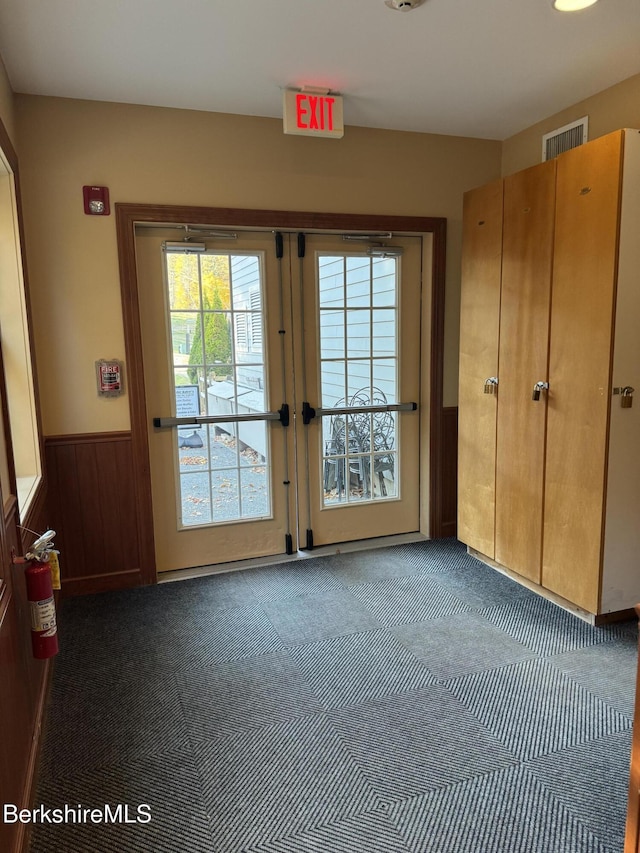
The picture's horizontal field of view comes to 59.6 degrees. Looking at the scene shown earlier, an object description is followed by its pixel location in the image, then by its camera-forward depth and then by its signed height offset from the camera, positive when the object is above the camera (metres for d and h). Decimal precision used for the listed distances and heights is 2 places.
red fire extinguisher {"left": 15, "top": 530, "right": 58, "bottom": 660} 2.00 -0.92
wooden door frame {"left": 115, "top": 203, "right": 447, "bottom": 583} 3.09 +0.53
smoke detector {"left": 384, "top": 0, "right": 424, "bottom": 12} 2.14 +1.27
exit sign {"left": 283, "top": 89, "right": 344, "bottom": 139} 2.87 +1.16
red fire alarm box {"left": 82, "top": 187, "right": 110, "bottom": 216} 3.00 +0.77
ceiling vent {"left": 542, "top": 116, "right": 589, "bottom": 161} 3.11 +1.12
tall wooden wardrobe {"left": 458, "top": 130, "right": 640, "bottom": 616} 2.52 -0.17
